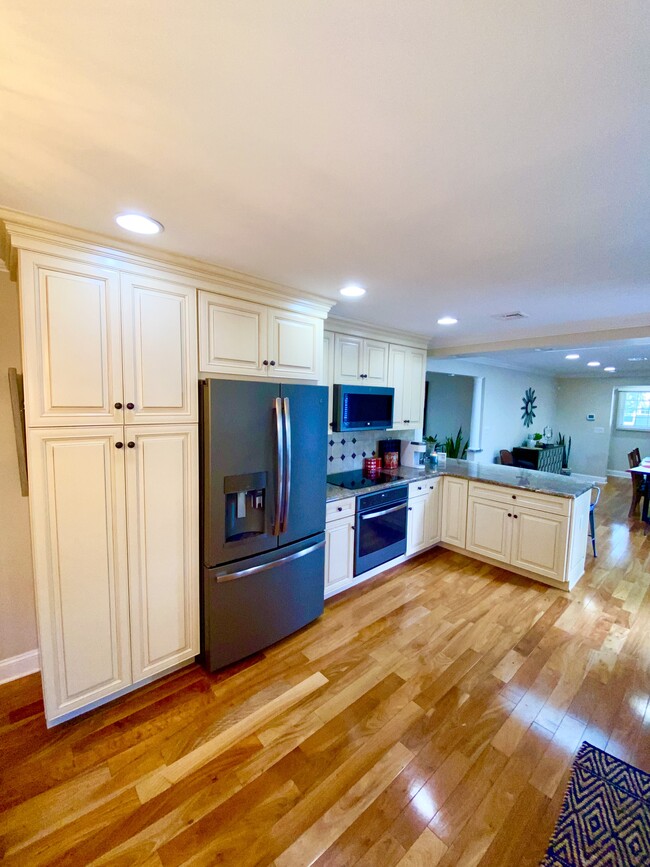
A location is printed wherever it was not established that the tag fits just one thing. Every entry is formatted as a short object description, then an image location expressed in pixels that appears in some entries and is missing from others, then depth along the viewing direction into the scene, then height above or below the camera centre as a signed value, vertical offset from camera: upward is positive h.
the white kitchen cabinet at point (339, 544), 2.85 -1.13
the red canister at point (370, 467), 3.73 -0.63
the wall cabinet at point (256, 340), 2.08 +0.41
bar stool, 3.78 -1.25
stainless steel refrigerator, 2.07 -0.65
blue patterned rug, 1.35 -1.65
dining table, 4.99 -0.88
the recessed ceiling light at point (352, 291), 2.37 +0.78
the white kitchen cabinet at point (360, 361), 3.18 +0.43
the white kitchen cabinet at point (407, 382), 3.73 +0.27
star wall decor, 7.42 +0.10
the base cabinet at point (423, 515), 3.64 -1.13
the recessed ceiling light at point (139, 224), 1.52 +0.77
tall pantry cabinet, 1.62 -0.32
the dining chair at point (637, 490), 5.20 -1.11
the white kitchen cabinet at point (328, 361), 3.06 +0.38
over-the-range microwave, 3.13 -0.01
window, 7.90 +0.11
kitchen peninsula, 3.02 -1.05
